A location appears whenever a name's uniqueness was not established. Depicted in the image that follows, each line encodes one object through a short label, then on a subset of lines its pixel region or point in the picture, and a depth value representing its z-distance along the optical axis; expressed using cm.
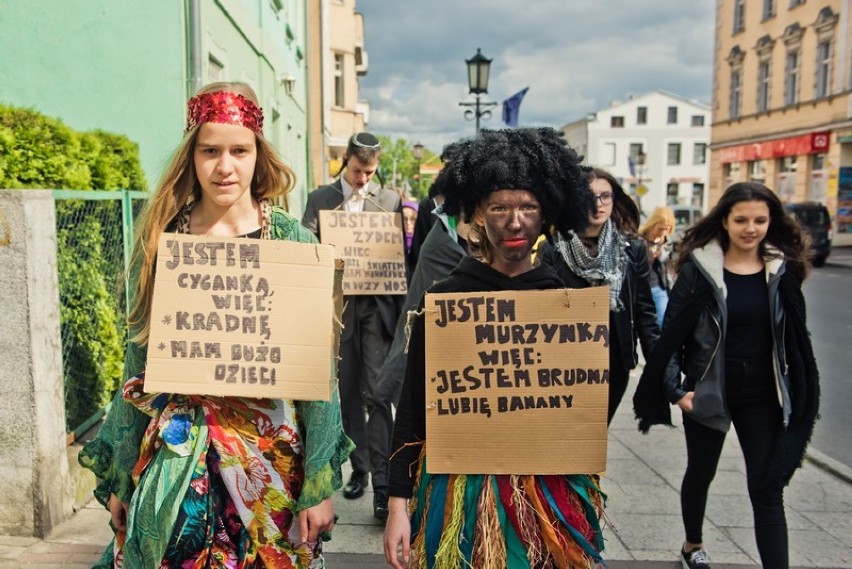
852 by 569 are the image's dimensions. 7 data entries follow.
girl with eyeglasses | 389
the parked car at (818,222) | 2355
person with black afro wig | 211
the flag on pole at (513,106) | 1336
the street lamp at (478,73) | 1320
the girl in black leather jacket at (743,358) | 326
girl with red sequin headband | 203
